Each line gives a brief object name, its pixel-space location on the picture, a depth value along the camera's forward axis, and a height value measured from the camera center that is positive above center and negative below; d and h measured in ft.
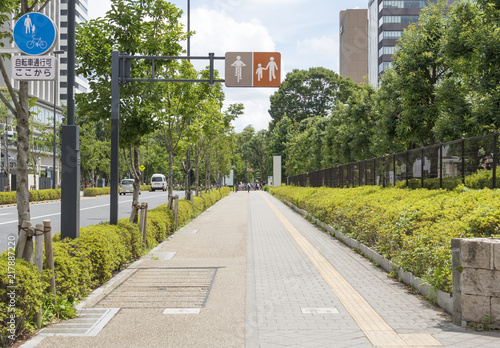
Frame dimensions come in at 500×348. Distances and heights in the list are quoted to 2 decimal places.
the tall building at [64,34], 278.05 +81.20
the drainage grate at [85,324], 16.85 -5.26
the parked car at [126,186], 177.17 -2.75
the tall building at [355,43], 349.41 +96.55
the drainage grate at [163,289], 20.98 -5.32
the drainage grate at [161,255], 33.83 -5.47
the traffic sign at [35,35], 19.57 +5.72
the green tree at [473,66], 42.29 +10.46
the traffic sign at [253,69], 39.52 +8.82
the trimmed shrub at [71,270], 19.34 -3.77
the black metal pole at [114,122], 34.42 +3.97
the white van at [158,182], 213.46 -1.55
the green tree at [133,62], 38.99 +9.37
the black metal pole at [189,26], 77.81 +25.16
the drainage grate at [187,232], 51.29 -5.58
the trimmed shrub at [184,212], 57.23 -4.19
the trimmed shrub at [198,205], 75.95 -4.37
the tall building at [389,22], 266.36 +85.28
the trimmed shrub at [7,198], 98.68 -3.92
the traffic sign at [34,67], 19.34 +4.37
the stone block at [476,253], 17.30 -2.63
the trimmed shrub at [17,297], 14.93 -3.74
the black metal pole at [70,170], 22.67 +0.38
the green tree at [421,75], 59.11 +12.60
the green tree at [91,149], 184.44 +11.48
